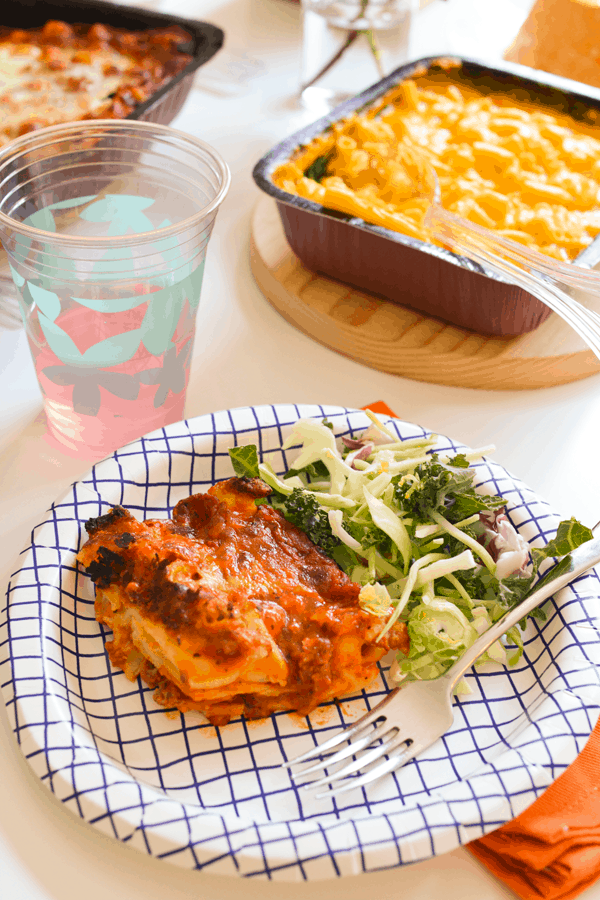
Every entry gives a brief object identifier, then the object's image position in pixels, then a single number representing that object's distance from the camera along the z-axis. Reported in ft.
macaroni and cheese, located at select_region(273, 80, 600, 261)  2.15
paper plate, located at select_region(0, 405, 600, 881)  1.51
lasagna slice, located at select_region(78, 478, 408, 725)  1.59
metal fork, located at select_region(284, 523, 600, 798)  1.59
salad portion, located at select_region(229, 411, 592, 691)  1.70
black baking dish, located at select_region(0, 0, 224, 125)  2.50
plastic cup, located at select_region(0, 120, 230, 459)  1.78
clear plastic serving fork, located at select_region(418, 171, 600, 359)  1.92
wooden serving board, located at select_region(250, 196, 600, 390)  2.10
